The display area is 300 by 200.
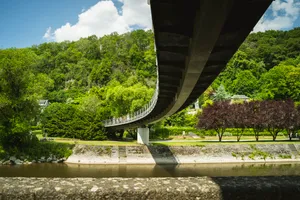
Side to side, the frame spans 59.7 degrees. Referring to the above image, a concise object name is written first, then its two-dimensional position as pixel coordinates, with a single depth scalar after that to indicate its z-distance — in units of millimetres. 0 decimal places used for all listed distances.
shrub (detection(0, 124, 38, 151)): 28484
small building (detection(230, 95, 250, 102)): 74375
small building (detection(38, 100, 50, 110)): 72188
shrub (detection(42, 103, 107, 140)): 39562
